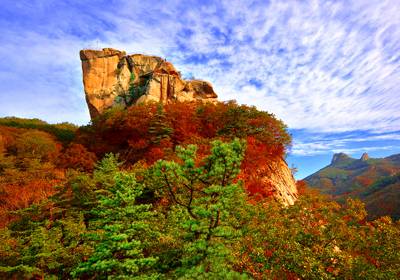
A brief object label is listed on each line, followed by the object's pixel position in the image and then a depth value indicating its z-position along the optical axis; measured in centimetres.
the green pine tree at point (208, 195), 774
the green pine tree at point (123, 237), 962
